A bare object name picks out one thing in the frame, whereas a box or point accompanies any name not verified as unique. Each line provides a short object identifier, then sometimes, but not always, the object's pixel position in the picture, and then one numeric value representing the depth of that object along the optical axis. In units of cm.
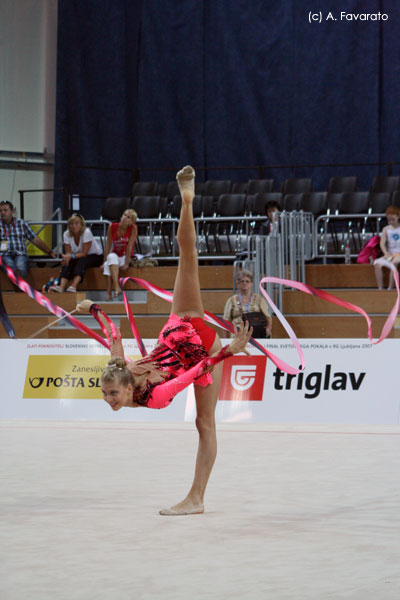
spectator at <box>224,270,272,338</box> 1423
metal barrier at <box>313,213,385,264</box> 1786
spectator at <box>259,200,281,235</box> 1648
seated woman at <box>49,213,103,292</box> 1720
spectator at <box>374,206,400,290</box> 1583
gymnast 654
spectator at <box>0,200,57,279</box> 1733
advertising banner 1214
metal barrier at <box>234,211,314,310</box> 1547
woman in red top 1692
